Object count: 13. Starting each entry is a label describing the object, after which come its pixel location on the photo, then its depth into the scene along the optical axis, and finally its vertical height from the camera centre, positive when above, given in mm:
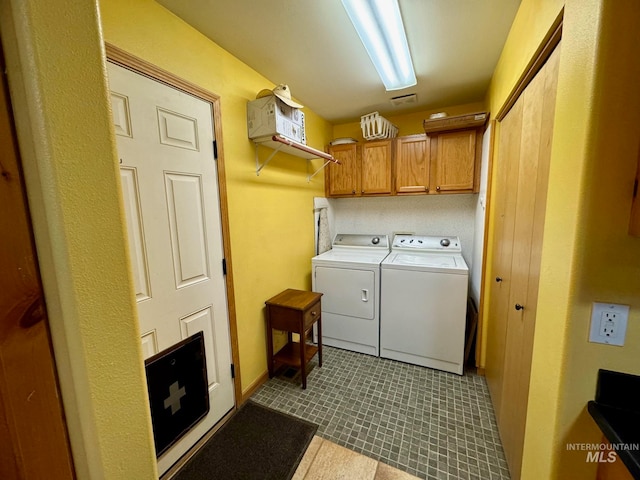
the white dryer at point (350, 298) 2434 -869
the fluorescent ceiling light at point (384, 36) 1272 +1014
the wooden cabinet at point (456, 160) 2414 +468
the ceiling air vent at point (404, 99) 2393 +1060
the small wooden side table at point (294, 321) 2033 -901
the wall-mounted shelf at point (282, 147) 1842 +520
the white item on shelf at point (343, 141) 2932 +806
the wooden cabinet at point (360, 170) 2795 +453
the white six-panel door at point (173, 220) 1229 -32
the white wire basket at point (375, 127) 2674 +887
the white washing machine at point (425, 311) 2141 -901
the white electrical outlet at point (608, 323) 710 -336
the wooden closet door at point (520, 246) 1051 -205
